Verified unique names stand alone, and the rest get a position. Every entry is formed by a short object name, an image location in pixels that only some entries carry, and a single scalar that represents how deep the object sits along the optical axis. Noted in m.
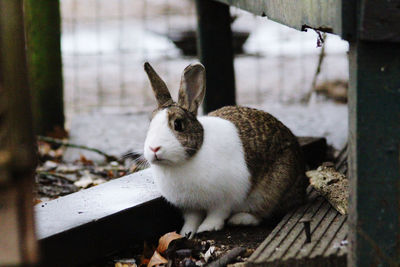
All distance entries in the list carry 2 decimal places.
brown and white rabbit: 6.90
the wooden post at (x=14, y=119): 2.86
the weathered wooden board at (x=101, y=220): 6.43
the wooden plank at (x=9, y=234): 2.97
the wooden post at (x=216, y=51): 10.63
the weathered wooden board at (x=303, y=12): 5.15
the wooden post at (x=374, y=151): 5.01
